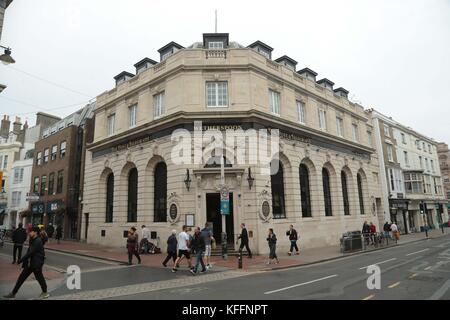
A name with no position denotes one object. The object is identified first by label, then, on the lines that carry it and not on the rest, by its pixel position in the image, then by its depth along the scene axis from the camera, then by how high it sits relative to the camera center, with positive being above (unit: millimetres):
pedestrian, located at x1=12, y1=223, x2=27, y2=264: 14312 -881
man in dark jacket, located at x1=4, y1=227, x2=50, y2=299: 8086 -1212
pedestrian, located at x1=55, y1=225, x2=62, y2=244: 26034 -1238
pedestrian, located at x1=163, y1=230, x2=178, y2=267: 13141 -1297
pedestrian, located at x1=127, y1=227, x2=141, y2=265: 14477 -1290
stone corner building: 18453 +4770
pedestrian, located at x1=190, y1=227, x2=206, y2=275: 12273 -1299
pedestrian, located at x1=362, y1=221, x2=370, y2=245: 21734 -1439
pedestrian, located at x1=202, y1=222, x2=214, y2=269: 13820 -1100
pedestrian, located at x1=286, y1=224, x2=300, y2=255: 17625 -1307
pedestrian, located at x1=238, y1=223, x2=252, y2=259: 15703 -1167
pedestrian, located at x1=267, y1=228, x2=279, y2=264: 14508 -1489
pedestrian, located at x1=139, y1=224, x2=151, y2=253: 18495 -1487
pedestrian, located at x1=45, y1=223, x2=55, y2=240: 29303 -1094
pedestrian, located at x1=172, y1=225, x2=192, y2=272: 12709 -1213
